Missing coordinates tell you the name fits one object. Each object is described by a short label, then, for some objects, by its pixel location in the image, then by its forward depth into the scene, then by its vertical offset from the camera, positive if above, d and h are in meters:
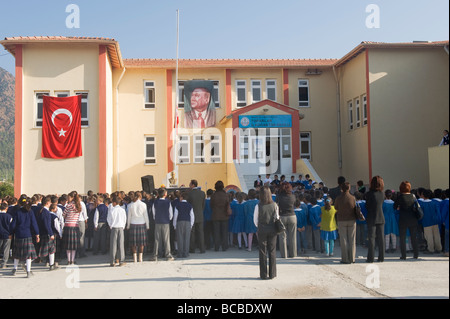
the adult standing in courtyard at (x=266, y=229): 8.27 -1.11
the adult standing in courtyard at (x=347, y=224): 9.57 -1.18
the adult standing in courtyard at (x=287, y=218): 10.34 -1.11
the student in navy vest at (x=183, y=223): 10.85 -1.25
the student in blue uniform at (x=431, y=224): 10.62 -1.34
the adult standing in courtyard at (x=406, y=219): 9.85 -1.12
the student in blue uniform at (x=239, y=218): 11.93 -1.26
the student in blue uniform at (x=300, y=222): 11.23 -1.32
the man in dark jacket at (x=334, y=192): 13.32 -0.67
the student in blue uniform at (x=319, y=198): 11.55 -0.72
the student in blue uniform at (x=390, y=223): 10.99 -1.35
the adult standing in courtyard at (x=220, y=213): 11.62 -1.08
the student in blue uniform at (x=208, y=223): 12.00 -1.40
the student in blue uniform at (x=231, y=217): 12.09 -1.24
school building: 20.84 +3.03
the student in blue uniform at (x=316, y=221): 11.12 -1.28
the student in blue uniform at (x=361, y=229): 11.42 -1.67
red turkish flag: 20.64 +2.31
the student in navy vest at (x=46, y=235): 9.59 -1.33
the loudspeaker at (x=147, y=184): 16.02 -0.38
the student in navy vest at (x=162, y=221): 10.56 -1.15
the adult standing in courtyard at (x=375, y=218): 9.52 -1.05
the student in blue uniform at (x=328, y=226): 10.59 -1.34
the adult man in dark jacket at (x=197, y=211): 11.34 -0.99
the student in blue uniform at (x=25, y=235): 9.12 -1.25
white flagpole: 23.44 +2.52
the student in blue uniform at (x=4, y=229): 9.61 -1.18
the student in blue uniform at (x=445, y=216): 10.16 -1.11
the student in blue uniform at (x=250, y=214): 11.69 -1.15
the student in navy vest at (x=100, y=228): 11.70 -1.46
